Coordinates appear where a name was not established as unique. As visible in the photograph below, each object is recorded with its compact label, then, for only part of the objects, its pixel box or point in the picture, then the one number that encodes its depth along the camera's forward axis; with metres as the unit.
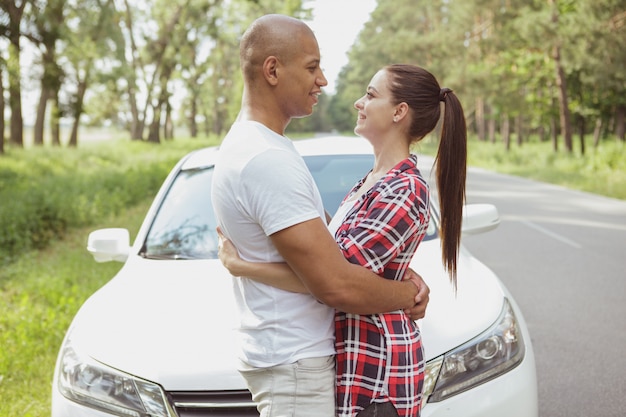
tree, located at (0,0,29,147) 11.59
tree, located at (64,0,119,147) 20.98
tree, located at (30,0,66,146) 11.80
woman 1.71
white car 2.43
